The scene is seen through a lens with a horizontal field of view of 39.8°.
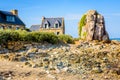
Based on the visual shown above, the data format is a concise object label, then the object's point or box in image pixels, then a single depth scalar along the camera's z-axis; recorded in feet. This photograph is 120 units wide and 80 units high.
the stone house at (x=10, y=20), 82.89
